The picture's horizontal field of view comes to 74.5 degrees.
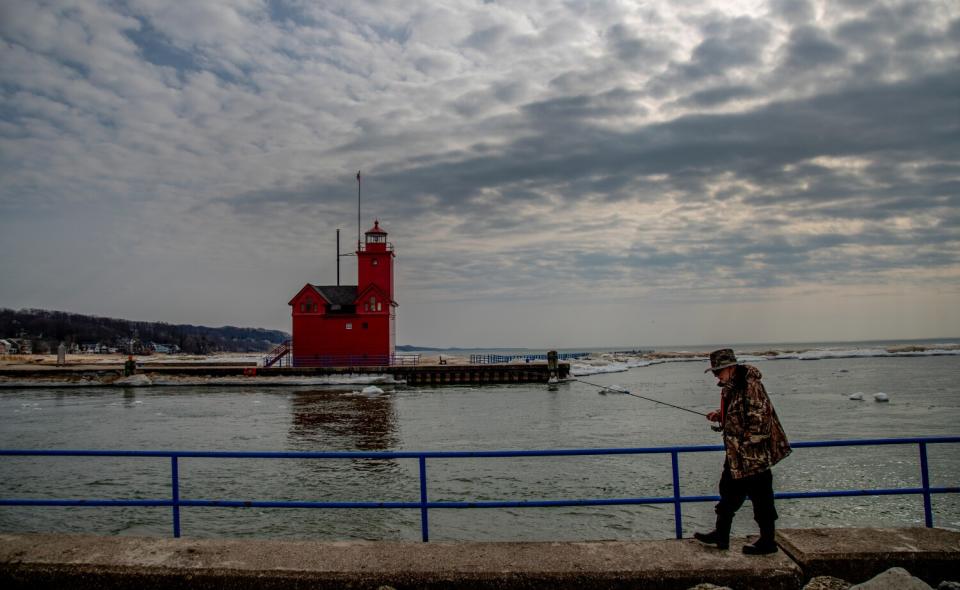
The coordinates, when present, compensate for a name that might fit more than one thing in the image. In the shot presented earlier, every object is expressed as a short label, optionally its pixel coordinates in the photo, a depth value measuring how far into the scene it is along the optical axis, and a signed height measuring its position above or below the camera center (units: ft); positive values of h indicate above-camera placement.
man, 15.34 -2.72
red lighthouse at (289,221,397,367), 159.43 +4.37
